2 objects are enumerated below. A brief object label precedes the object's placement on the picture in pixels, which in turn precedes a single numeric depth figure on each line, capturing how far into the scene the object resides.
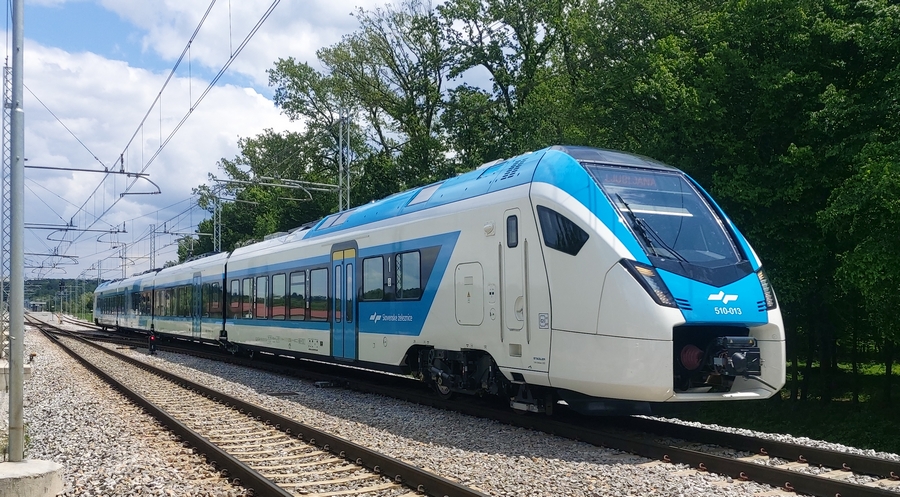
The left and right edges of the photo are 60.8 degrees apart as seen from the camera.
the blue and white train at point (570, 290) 8.01
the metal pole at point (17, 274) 6.50
